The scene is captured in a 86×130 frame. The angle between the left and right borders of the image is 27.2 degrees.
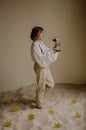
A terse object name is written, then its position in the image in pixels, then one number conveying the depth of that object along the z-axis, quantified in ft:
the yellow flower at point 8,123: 5.52
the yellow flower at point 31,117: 5.73
